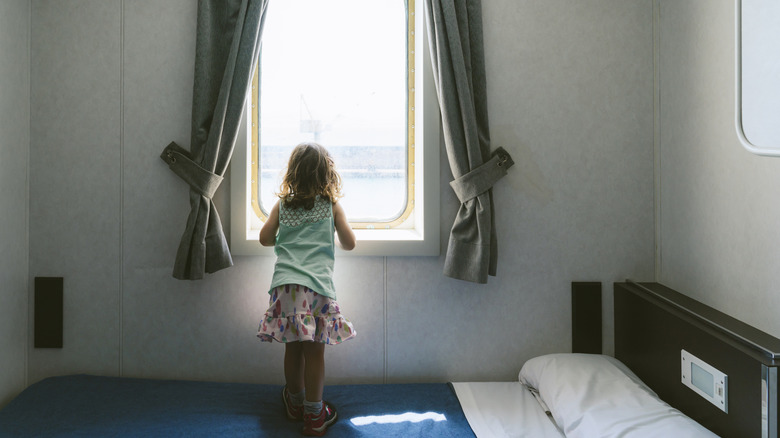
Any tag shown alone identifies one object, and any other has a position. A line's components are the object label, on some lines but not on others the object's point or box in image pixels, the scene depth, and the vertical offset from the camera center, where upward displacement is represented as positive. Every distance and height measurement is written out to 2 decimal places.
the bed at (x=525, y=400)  1.72 -0.70
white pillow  1.72 -0.61
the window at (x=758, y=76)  1.24 +0.33
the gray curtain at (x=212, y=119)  2.38 +0.44
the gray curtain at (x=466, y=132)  2.40 +0.39
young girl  2.11 -0.22
